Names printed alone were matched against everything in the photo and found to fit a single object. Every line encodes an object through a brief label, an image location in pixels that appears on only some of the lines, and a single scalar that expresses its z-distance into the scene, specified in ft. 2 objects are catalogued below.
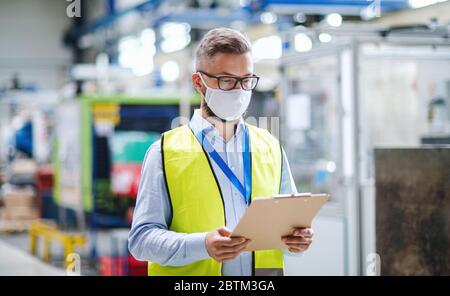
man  7.91
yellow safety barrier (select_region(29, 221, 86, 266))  26.63
